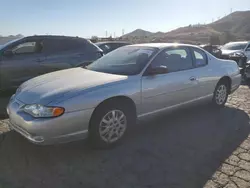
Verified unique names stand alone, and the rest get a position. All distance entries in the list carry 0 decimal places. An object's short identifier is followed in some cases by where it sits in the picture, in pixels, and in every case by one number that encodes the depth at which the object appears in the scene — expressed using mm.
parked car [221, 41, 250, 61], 9494
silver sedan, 2479
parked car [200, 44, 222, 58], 9528
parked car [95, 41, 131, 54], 8726
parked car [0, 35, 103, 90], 4938
